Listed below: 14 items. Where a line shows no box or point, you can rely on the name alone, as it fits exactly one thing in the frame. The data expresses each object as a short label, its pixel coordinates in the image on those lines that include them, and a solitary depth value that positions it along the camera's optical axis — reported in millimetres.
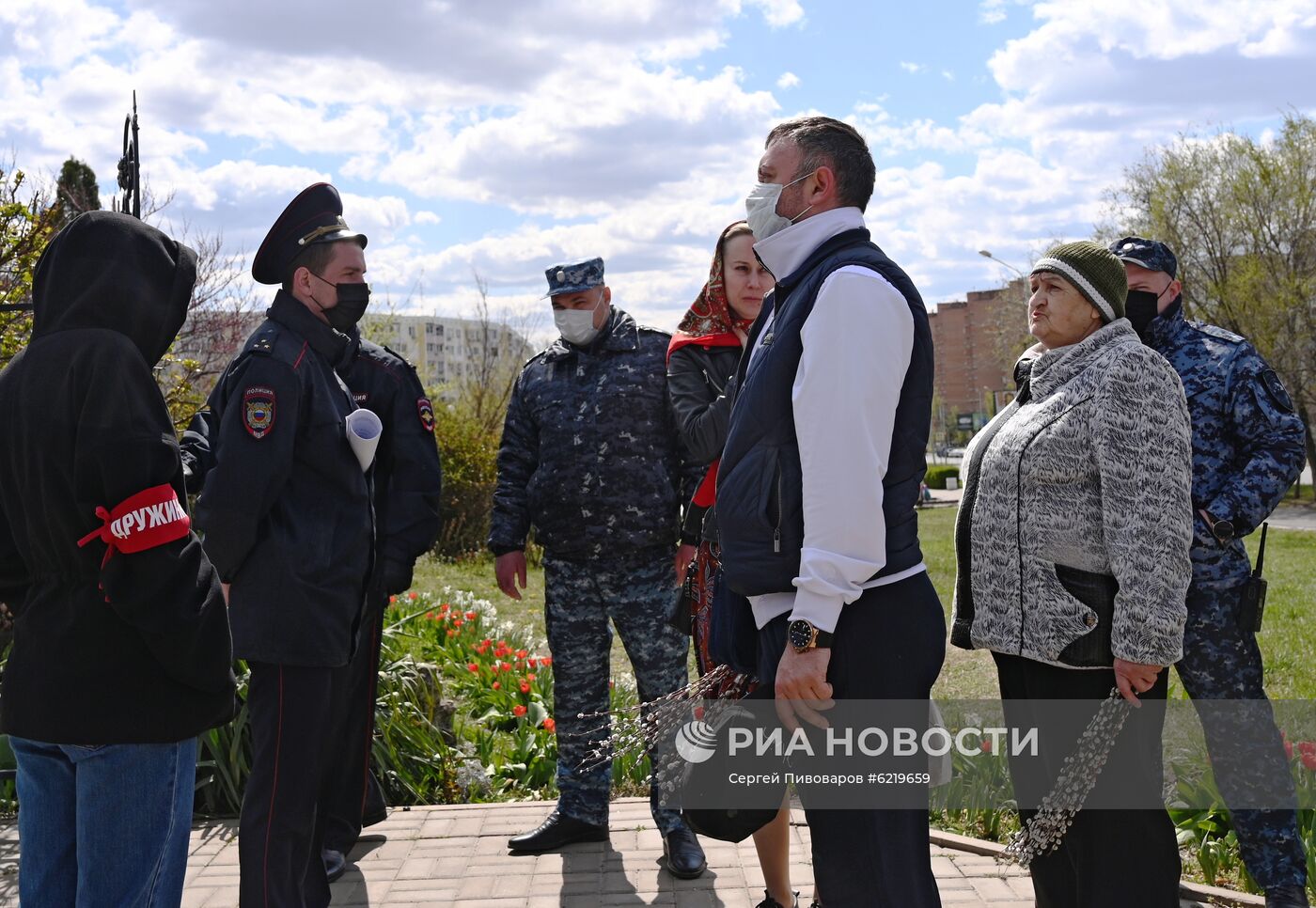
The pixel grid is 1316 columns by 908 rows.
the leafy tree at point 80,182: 20611
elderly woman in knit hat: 2857
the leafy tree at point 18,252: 5613
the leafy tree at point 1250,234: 29047
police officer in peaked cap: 3208
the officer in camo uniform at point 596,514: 4320
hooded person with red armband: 2326
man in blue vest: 2338
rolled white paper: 3406
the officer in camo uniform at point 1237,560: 3525
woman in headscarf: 3617
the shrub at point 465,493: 15562
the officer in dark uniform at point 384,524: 3955
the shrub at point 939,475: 46247
